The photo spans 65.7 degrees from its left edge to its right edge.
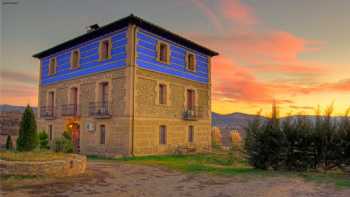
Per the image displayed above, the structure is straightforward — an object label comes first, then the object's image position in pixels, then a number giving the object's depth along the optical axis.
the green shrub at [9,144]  17.95
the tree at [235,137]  32.12
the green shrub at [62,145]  15.70
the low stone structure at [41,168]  8.90
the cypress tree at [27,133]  11.34
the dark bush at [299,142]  11.00
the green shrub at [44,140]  18.78
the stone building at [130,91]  16.98
